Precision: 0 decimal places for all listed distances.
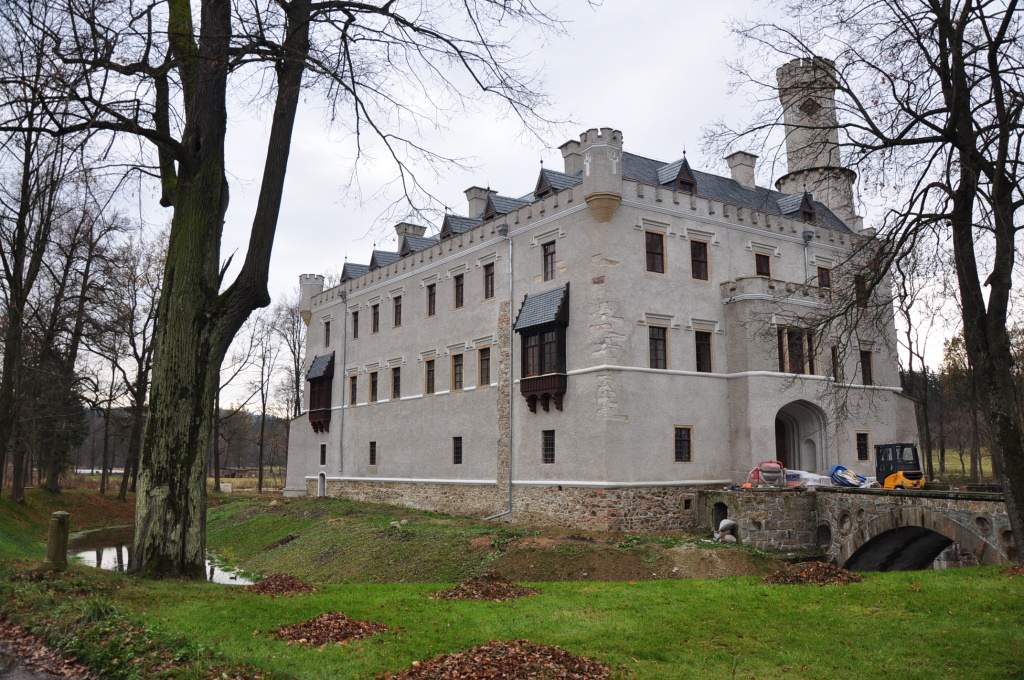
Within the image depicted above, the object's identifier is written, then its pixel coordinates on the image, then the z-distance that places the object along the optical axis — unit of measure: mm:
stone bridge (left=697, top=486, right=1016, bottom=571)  17062
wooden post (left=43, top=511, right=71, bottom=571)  10219
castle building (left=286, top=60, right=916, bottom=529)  23281
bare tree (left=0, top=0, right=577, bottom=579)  9461
